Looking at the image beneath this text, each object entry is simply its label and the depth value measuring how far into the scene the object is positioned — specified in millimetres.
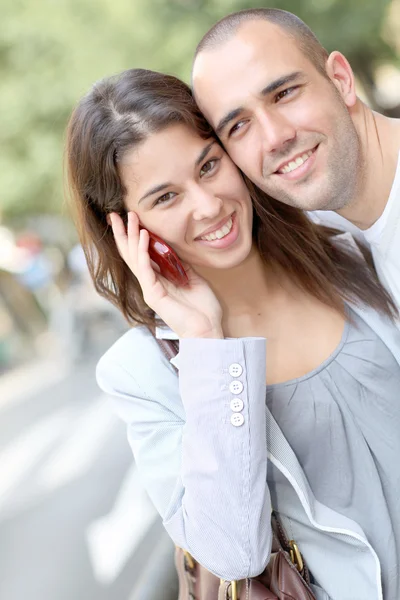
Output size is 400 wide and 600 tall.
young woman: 1473
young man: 1653
